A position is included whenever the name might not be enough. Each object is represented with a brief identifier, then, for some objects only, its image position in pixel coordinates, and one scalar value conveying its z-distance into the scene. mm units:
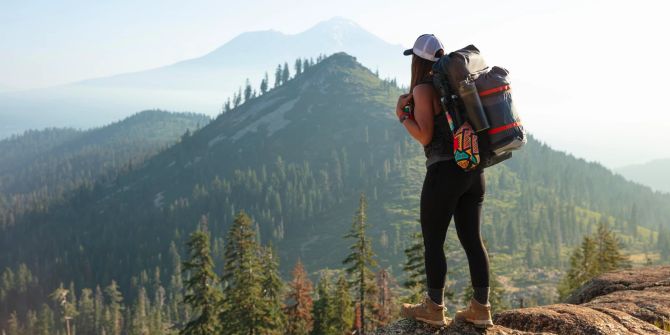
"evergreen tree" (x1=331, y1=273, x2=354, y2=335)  41406
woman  6305
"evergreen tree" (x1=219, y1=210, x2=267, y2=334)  31641
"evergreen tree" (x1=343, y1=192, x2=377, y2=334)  36844
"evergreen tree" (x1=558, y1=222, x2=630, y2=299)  40438
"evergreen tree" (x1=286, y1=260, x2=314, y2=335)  42281
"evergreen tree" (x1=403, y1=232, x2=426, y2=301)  30197
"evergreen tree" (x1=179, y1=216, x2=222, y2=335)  32688
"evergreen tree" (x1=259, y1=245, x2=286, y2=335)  37969
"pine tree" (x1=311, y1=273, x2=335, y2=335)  44312
